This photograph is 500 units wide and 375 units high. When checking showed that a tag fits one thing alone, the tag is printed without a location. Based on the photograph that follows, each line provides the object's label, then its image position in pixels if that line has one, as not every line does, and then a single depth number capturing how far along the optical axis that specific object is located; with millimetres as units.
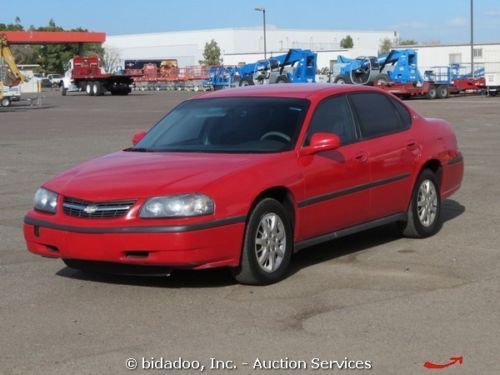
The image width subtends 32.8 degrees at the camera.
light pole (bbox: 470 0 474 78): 52375
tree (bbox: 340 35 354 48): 140288
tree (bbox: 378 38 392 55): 133375
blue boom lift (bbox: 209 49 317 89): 48281
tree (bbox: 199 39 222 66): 116000
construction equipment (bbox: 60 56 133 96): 62594
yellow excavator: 43750
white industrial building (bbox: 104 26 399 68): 128625
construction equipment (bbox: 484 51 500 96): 47406
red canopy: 78812
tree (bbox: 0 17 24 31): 139925
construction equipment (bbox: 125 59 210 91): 72812
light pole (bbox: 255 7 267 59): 81219
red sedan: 6121
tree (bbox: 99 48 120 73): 120038
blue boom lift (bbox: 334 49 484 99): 45969
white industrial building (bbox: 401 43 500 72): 72500
